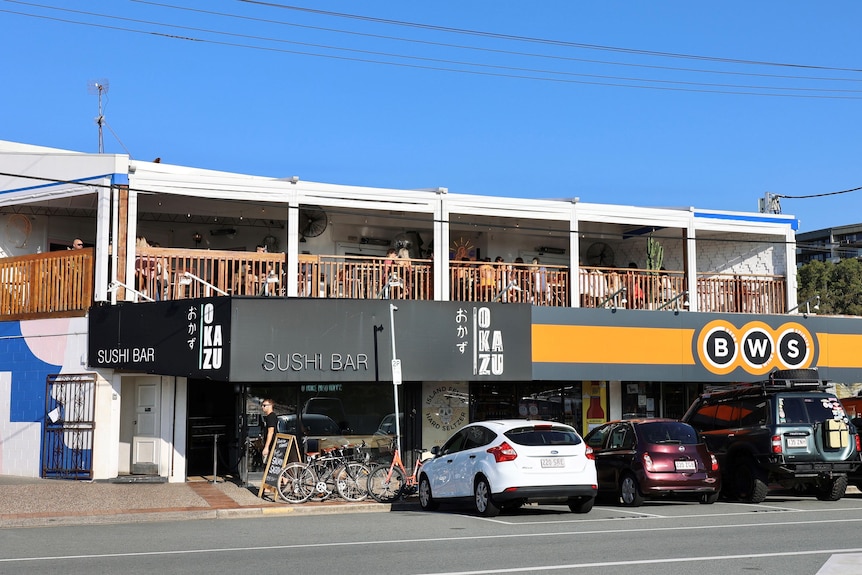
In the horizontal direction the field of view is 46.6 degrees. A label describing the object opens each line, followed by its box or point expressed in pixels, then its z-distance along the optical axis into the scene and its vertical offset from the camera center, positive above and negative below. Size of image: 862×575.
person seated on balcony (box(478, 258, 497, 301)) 22.69 +1.97
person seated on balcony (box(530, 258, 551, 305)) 23.25 +1.99
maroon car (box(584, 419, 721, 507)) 16.39 -1.53
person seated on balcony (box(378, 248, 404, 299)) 21.02 +2.08
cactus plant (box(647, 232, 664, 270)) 25.11 +2.91
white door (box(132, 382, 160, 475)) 21.09 -1.25
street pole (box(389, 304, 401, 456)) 18.27 -0.08
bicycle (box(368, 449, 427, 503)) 17.62 -1.96
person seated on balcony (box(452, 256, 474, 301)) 22.42 +2.01
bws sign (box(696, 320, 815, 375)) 23.73 +0.57
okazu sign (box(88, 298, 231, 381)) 19.20 +0.69
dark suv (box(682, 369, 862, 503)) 16.88 -1.17
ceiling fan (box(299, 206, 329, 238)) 24.17 +3.61
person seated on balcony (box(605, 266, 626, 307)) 24.19 +2.09
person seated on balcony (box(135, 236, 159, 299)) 20.73 +2.05
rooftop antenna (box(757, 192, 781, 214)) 29.42 +4.94
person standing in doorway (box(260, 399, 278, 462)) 18.31 -0.94
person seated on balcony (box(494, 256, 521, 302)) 22.56 +2.08
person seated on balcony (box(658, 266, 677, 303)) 24.67 +2.03
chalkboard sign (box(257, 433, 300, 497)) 17.77 -1.56
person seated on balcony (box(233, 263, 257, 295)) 20.69 +1.90
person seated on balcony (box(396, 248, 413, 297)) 21.97 +2.21
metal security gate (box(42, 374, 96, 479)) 20.75 -1.13
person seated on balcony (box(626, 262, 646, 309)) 23.98 +1.89
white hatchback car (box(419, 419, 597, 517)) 14.87 -1.45
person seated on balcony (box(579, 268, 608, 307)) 23.95 +2.03
